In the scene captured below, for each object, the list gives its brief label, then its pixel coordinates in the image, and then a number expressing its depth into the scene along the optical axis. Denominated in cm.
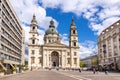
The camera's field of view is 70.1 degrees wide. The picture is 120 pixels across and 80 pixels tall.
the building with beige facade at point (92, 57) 7094
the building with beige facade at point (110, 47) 3008
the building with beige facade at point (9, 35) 2238
